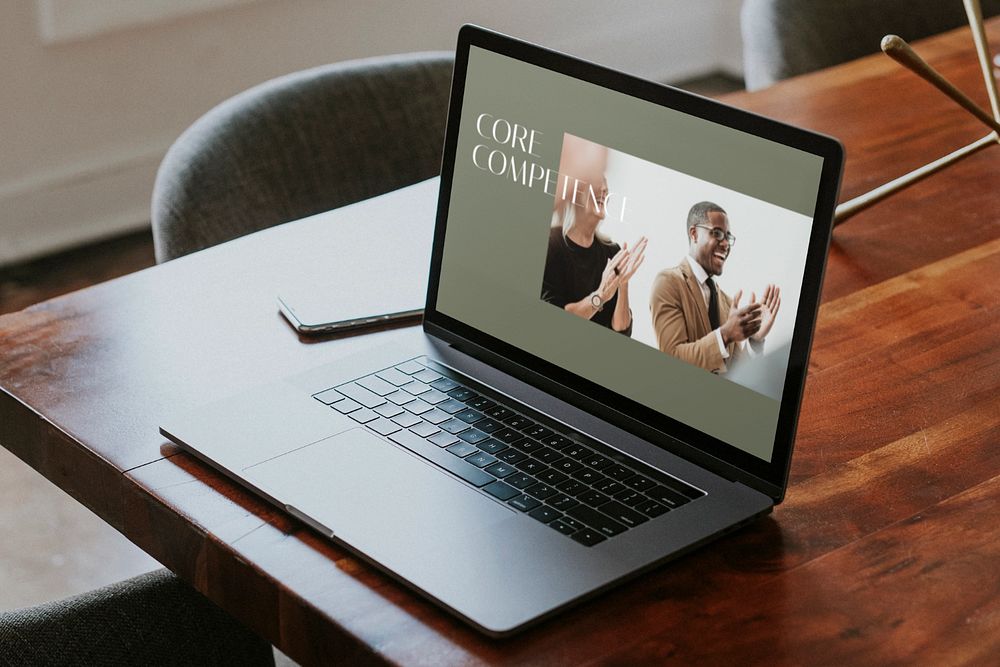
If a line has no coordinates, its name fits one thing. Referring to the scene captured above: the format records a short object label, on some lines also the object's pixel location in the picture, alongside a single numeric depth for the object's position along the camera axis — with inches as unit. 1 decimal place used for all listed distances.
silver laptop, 55.2
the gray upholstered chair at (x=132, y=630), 62.7
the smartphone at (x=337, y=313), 65.7
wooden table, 52.9
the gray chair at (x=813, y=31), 94.2
